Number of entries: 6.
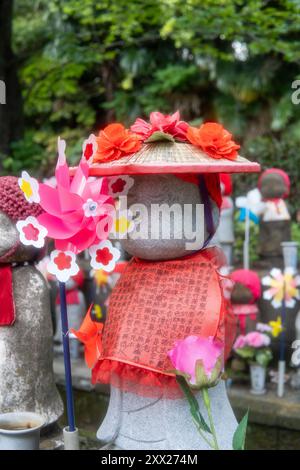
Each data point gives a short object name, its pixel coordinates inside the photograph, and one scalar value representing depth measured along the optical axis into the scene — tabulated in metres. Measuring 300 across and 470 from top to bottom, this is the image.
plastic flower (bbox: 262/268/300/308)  3.67
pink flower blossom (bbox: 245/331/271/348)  3.72
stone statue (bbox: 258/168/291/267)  4.23
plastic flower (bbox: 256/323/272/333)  3.77
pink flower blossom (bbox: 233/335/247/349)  3.76
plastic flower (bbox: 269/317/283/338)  3.72
